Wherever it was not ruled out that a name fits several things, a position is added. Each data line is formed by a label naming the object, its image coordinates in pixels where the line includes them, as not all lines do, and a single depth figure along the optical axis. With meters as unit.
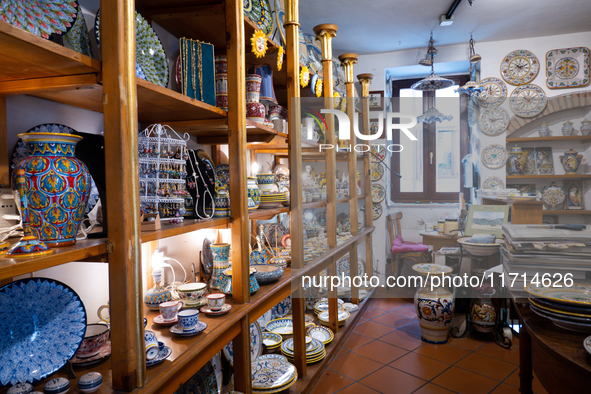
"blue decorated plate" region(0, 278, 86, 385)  0.84
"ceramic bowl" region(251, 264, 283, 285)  1.83
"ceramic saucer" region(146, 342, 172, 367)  1.03
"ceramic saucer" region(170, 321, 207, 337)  1.22
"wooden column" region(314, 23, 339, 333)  2.82
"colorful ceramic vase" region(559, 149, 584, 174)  3.90
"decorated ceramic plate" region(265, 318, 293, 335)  2.60
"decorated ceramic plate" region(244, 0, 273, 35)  1.76
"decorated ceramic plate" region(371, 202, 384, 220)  4.46
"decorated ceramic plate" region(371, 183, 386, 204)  4.45
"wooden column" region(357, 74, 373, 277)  4.02
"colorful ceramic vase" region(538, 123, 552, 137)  3.98
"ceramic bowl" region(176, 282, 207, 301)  1.49
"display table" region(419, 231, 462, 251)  3.79
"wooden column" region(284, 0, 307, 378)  2.11
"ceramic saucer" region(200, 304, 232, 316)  1.41
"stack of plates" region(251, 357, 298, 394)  1.88
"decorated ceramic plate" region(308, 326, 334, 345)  2.76
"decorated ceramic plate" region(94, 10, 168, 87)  1.28
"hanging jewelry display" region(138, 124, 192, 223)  1.23
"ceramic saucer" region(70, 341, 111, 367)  1.00
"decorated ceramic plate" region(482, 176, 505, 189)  4.11
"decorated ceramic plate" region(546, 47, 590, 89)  3.90
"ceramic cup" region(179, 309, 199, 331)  1.24
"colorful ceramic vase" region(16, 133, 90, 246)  0.79
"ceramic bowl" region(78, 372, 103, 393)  0.87
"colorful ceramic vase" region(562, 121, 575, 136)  3.96
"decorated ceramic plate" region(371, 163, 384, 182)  4.47
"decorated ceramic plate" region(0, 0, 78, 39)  0.78
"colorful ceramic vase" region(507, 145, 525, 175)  4.05
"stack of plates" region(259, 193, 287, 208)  2.03
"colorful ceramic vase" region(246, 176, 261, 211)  1.75
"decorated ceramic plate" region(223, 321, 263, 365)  2.09
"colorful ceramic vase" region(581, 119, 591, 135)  3.89
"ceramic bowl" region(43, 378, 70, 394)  0.84
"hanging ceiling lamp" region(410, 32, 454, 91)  3.60
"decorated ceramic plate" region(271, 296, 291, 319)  2.88
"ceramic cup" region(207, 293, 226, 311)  1.42
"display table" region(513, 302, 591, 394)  0.91
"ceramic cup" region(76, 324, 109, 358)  1.02
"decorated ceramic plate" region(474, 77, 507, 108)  4.11
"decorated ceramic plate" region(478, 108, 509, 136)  4.09
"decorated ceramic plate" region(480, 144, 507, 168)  4.11
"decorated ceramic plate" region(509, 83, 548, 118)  3.99
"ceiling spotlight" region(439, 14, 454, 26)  3.36
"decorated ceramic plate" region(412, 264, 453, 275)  3.14
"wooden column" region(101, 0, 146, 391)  0.87
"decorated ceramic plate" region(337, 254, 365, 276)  4.11
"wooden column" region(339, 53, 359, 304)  3.44
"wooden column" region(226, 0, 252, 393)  1.48
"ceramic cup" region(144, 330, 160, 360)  1.03
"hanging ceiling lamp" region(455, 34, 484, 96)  3.79
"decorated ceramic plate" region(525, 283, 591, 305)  1.12
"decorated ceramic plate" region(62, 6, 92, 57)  0.98
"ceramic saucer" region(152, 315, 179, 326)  1.32
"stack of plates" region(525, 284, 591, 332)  1.08
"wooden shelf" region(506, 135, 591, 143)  3.90
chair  4.17
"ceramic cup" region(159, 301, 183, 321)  1.32
